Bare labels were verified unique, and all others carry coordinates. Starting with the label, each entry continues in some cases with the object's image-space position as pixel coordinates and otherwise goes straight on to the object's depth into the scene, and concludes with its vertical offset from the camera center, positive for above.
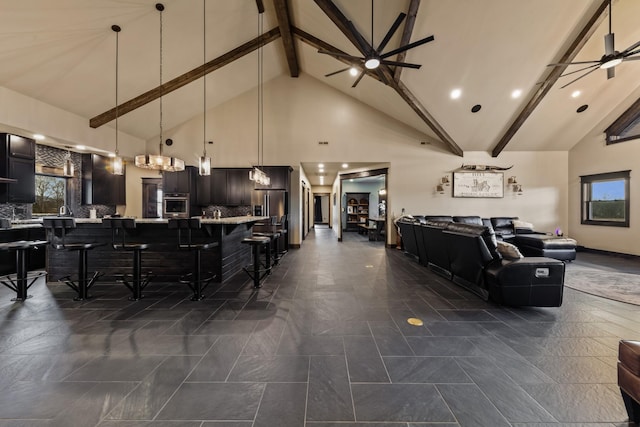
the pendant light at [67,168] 5.56 +0.98
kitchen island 3.75 -0.70
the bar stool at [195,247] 3.06 -0.47
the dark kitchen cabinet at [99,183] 6.02 +0.72
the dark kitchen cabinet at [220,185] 7.04 +0.73
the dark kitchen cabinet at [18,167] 4.36 +0.80
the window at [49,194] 5.27 +0.38
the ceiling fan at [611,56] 3.63 +2.35
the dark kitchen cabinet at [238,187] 6.99 +0.67
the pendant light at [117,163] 3.92 +0.77
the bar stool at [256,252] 3.51 -0.61
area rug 3.24 -1.14
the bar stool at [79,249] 3.05 -0.49
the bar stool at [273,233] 4.55 -0.46
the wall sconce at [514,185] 7.34 +0.76
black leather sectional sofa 2.72 -0.73
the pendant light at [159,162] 3.66 +0.75
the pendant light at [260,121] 7.09 +2.63
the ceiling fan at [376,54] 3.60 +2.45
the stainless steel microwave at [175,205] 6.91 +0.15
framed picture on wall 7.33 +0.78
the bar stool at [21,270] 3.00 -0.75
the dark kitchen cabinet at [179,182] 6.95 +0.81
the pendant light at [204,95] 4.00 +3.07
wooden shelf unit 12.48 +0.05
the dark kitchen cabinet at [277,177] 6.83 +0.93
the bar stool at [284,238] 6.15 -0.75
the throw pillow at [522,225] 6.81 -0.43
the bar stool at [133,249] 3.06 -0.51
